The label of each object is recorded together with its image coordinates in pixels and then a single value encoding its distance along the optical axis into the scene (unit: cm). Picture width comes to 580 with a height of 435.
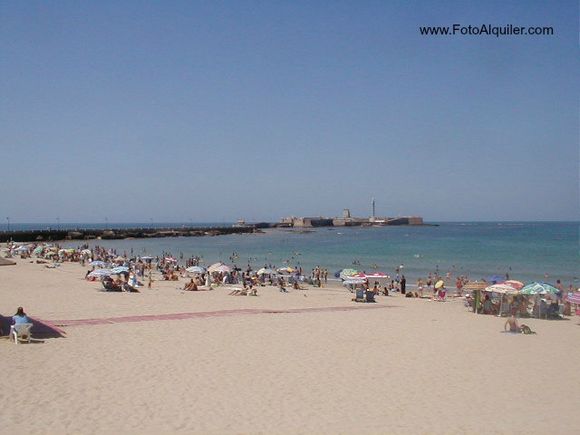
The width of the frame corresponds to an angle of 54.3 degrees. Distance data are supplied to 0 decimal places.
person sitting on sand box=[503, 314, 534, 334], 1404
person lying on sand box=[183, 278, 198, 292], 2291
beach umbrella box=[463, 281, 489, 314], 1814
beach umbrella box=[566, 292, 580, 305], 1697
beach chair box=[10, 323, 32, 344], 1102
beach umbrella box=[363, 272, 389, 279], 2589
